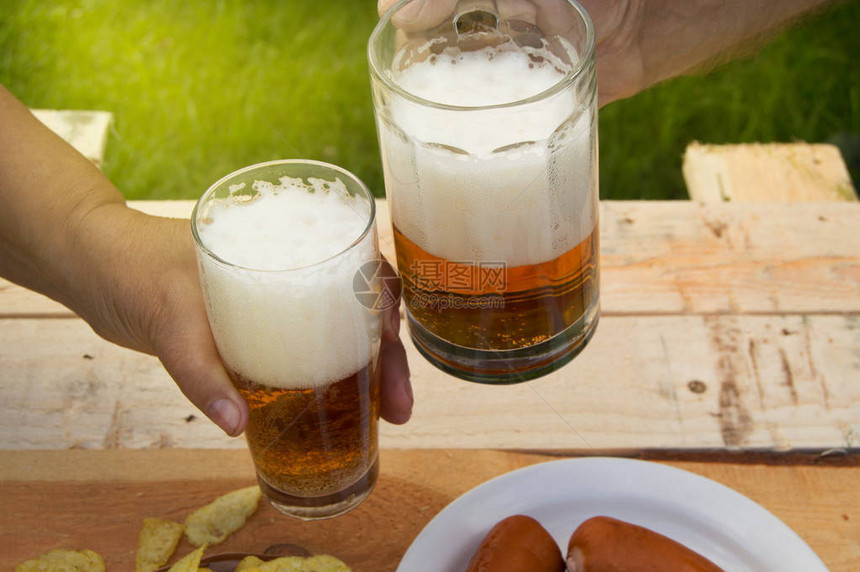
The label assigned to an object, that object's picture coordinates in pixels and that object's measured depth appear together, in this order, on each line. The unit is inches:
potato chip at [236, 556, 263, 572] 41.4
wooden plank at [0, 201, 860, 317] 54.3
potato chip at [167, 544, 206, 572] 38.8
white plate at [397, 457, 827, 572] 40.4
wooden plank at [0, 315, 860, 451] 48.3
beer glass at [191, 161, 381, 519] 37.4
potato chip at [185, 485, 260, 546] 43.6
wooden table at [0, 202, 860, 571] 45.1
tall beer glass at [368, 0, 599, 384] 35.9
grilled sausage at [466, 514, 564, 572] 37.2
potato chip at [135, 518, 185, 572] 42.3
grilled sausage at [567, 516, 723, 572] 36.3
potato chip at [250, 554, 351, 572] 40.9
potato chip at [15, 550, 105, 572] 41.8
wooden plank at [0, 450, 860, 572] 43.9
